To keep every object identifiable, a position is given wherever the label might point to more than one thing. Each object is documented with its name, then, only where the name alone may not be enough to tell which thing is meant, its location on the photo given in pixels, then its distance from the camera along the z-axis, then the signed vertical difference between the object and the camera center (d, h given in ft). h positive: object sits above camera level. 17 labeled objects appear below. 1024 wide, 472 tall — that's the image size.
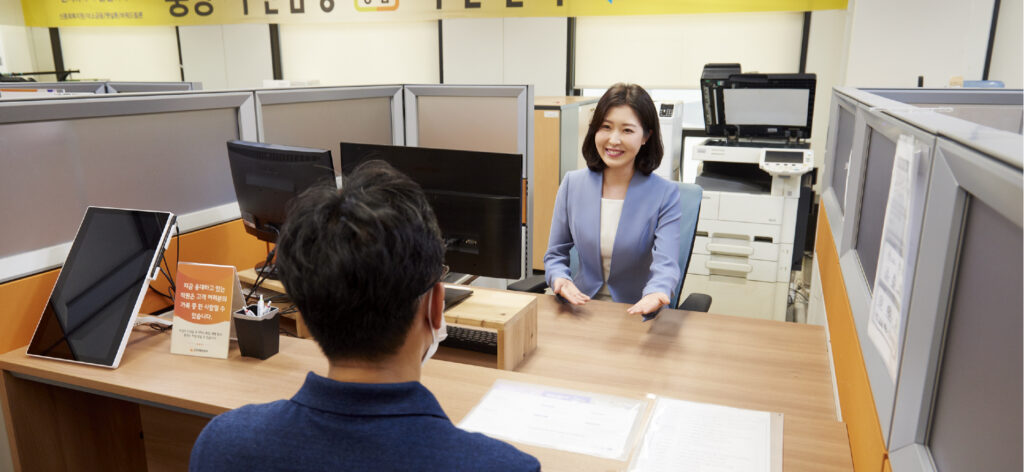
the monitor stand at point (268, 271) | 5.95 -1.75
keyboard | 5.24 -2.06
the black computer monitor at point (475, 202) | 5.31 -0.98
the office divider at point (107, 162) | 4.89 -0.68
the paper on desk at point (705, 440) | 3.42 -1.97
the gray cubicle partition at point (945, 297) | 1.57 -0.62
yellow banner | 15.97 +1.95
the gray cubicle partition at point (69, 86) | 12.46 -0.10
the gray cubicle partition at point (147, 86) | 13.24 -0.10
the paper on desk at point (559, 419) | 3.64 -1.98
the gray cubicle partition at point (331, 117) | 7.26 -0.43
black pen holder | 4.71 -1.81
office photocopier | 10.76 -1.88
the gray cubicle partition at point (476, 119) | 8.34 -0.49
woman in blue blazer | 6.89 -1.35
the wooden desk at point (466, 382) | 4.17 -2.10
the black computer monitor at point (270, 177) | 5.60 -0.85
